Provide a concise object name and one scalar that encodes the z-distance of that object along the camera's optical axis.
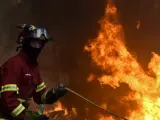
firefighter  4.39
